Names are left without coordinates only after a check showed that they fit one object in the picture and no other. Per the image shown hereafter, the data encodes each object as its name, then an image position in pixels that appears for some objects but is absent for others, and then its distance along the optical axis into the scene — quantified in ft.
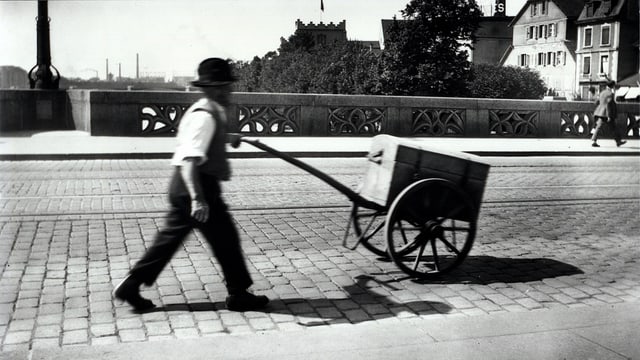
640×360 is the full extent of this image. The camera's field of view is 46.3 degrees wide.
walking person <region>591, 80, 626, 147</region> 66.79
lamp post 63.72
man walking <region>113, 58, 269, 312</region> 15.28
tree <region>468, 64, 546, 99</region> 210.38
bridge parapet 61.36
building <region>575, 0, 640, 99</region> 256.93
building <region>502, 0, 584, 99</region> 288.10
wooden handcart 18.84
